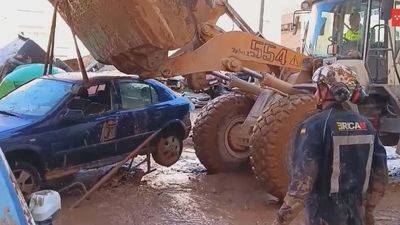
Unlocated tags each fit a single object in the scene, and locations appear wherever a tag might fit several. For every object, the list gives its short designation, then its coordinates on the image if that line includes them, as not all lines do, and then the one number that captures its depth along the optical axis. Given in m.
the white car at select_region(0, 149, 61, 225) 2.29
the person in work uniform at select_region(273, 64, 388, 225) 3.77
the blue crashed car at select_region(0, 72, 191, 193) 7.21
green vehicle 11.02
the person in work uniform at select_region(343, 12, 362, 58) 8.80
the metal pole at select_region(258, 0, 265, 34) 21.74
